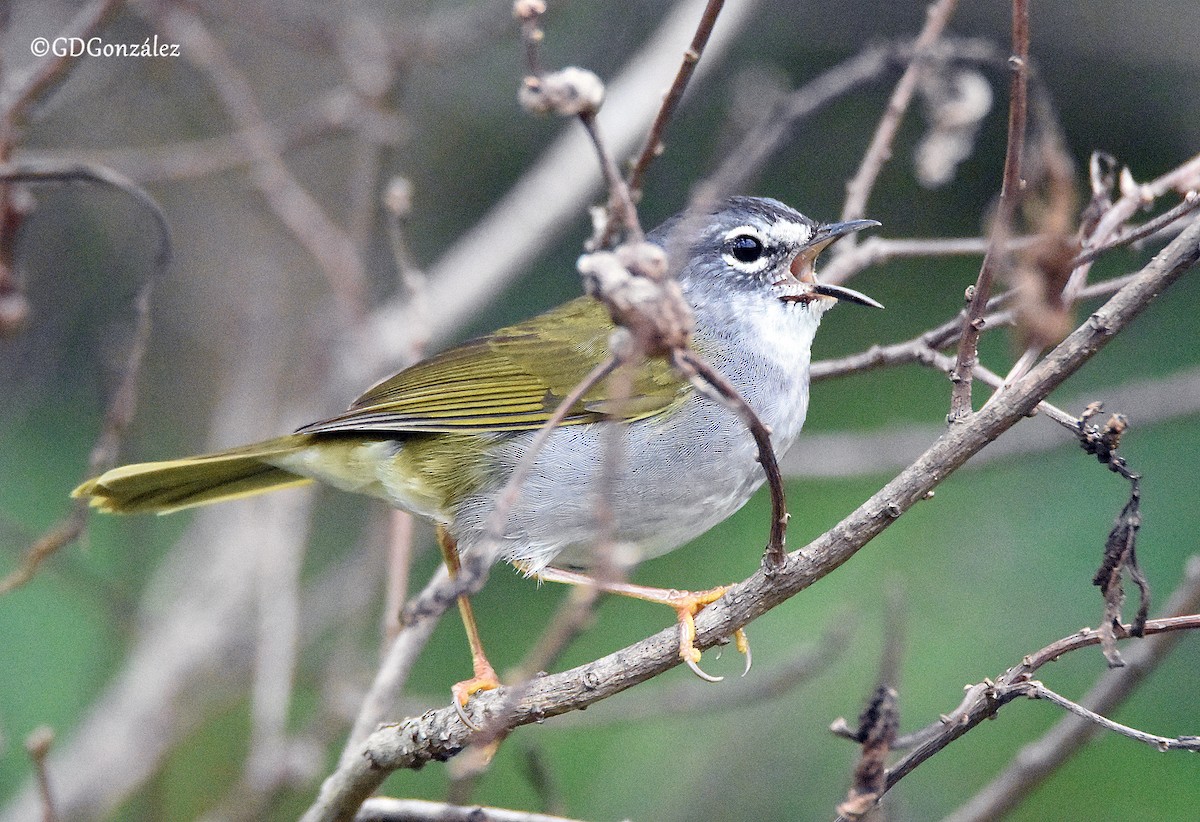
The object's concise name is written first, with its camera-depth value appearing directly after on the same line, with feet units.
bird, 21.42
